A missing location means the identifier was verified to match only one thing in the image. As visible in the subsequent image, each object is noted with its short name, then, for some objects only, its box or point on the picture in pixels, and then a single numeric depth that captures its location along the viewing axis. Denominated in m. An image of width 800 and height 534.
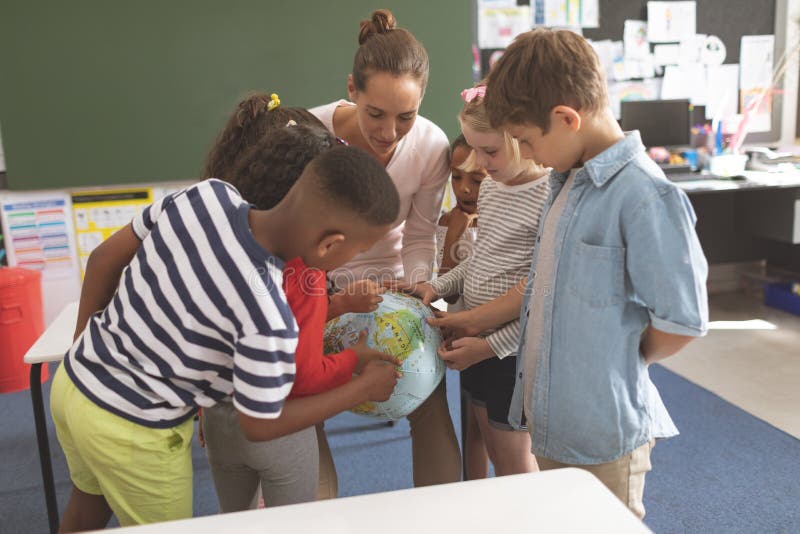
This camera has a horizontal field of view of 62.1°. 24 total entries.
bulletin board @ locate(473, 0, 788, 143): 3.99
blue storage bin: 3.98
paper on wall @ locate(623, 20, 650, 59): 4.00
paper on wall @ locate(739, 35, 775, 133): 4.20
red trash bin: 3.17
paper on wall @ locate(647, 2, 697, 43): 4.02
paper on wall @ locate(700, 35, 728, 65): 4.12
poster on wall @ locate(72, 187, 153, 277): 3.43
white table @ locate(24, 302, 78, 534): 1.82
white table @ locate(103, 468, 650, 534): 0.88
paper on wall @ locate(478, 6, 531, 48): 3.80
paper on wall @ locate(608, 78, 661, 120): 4.06
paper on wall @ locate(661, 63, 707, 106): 4.12
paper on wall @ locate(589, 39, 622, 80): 3.98
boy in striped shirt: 1.01
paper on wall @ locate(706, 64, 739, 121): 4.17
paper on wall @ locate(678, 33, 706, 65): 4.10
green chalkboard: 3.16
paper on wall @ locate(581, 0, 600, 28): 3.91
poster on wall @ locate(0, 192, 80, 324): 3.38
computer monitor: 3.92
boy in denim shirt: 1.07
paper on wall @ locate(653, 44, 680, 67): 4.07
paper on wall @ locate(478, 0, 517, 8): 3.78
